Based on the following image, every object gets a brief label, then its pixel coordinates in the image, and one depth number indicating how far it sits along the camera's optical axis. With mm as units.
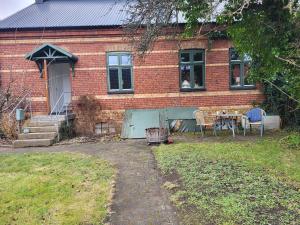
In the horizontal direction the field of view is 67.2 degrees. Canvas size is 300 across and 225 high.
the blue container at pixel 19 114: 8034
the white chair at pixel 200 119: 7872
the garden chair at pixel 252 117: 8036
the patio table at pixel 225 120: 8215
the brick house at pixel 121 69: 9141
